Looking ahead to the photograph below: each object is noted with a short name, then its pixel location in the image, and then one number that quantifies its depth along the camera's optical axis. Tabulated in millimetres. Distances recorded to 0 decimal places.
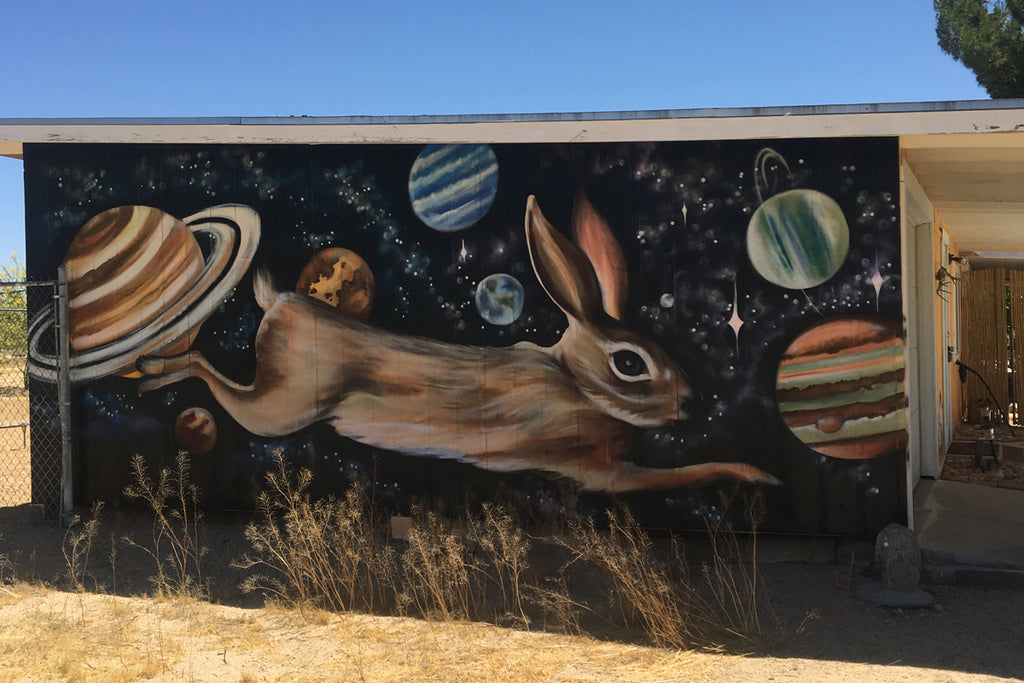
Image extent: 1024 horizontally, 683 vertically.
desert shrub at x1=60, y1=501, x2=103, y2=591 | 6148
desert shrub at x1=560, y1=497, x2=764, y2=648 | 4988
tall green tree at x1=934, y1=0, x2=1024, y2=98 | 19828
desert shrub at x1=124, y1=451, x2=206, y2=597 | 6711
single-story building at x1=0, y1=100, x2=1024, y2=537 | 5922
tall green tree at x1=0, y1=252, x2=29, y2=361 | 17984
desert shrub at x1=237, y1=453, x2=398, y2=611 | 5688
